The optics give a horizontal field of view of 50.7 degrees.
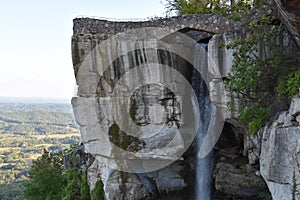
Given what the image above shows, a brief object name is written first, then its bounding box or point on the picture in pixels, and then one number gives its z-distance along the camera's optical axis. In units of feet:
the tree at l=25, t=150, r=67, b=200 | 66.69
